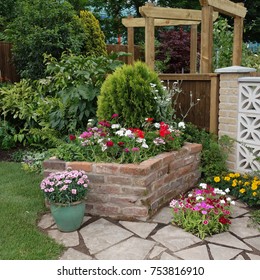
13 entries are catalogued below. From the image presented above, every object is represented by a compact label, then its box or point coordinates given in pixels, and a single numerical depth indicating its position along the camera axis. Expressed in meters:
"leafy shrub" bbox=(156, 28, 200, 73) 8.56
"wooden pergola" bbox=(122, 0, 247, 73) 4.61
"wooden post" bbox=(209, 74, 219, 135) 4.31
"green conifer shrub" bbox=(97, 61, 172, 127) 3.88
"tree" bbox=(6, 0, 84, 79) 6.04
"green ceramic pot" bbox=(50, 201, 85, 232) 2.90
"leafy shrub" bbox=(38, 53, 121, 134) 4.65
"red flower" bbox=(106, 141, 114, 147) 3.36
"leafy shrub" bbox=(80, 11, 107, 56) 7.78
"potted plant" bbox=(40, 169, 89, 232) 2.88
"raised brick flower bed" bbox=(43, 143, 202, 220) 3.16
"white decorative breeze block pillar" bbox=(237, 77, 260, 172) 3.80
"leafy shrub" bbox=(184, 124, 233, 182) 4.04
